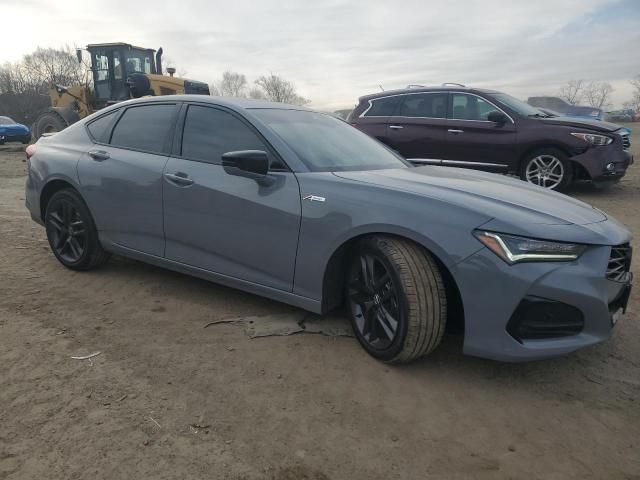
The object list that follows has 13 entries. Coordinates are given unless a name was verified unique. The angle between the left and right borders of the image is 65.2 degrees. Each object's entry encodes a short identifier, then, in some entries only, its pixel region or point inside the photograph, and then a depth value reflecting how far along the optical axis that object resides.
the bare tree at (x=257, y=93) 48.34
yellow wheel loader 13.99
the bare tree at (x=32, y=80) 43.62
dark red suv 7.32
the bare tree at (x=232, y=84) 56.29
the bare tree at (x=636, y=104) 75.58
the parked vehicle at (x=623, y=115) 57.09
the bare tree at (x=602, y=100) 78.31
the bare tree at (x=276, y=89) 52.34
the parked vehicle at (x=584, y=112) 17.38
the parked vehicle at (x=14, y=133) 19.33
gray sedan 2.41
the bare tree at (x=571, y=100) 70.78
